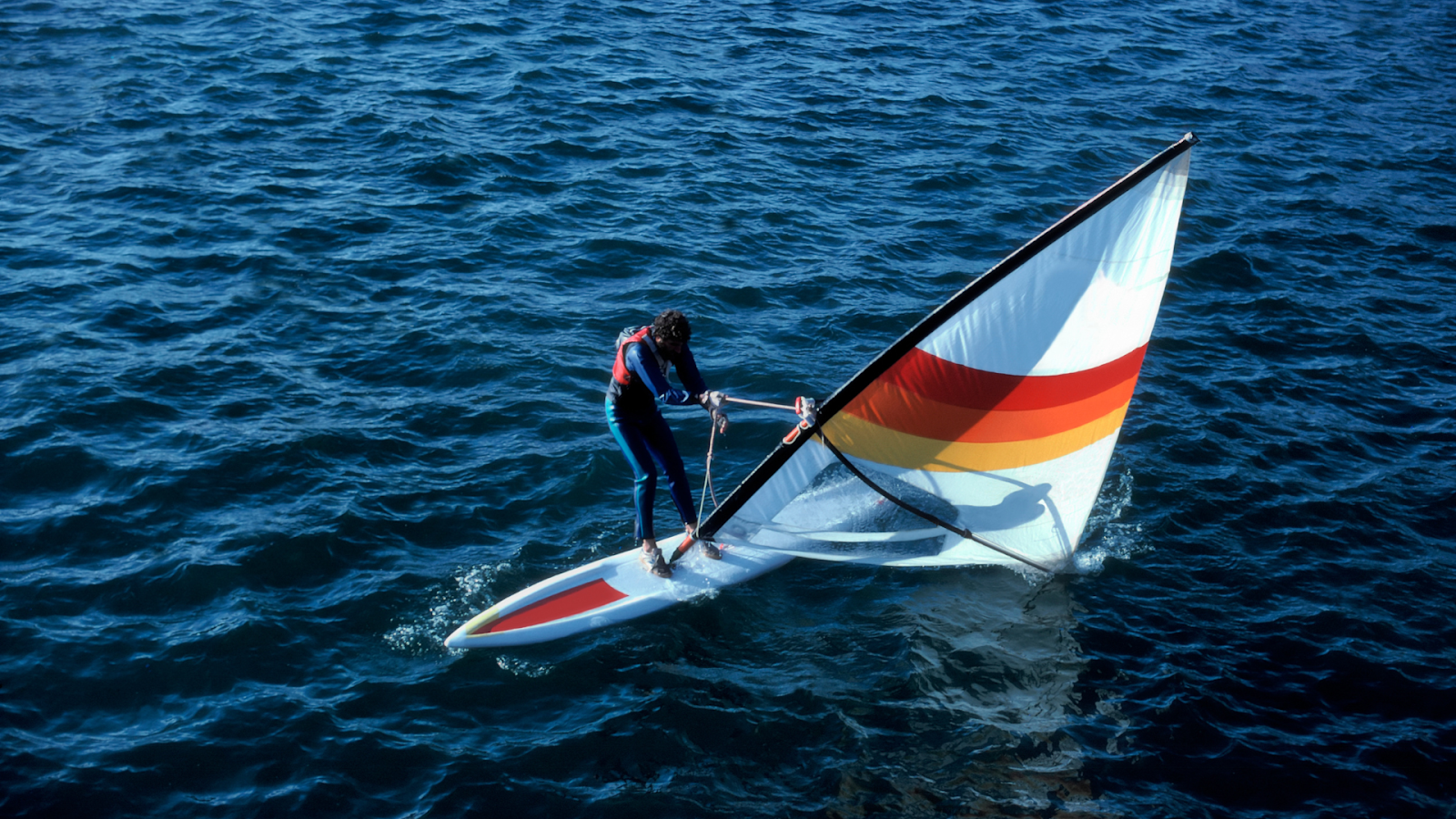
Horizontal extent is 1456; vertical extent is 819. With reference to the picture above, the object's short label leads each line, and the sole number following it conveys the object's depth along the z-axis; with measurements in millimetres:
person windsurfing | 8695
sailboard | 8914
